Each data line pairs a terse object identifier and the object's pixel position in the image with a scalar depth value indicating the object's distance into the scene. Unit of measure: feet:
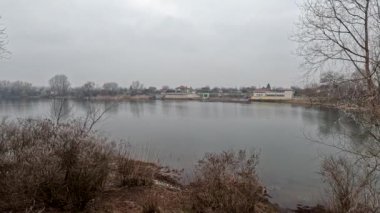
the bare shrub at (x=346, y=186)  22.44
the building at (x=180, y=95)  396.51
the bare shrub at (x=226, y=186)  19.34
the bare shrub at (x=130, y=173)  27.45
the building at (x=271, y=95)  310.90
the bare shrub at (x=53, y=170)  17.20
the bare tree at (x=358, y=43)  21.08
